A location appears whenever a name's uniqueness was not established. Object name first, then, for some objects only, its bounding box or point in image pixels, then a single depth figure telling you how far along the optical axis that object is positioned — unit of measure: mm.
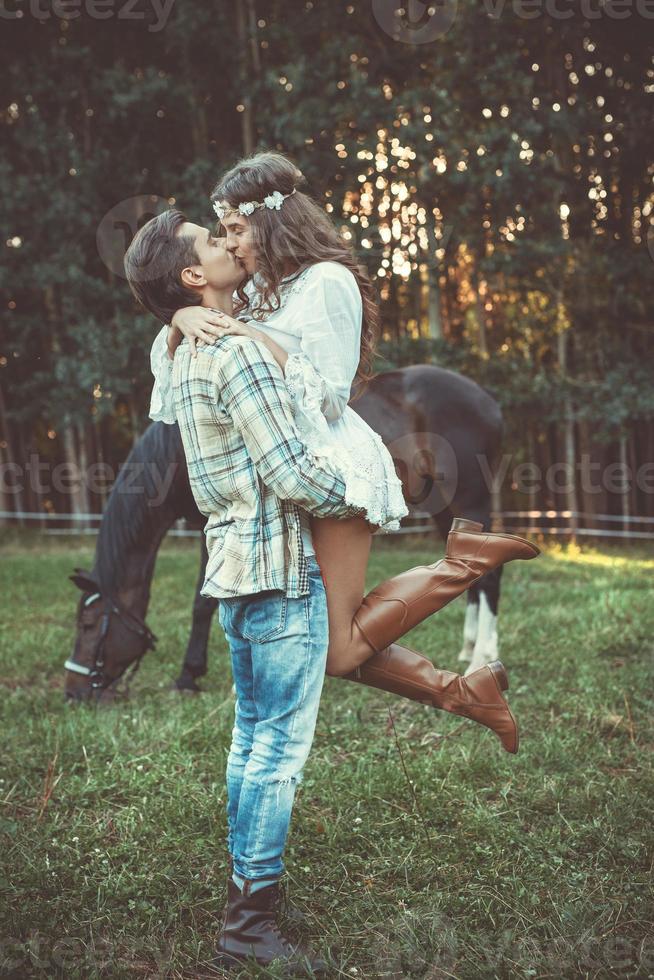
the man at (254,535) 1905
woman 1991
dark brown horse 4348
